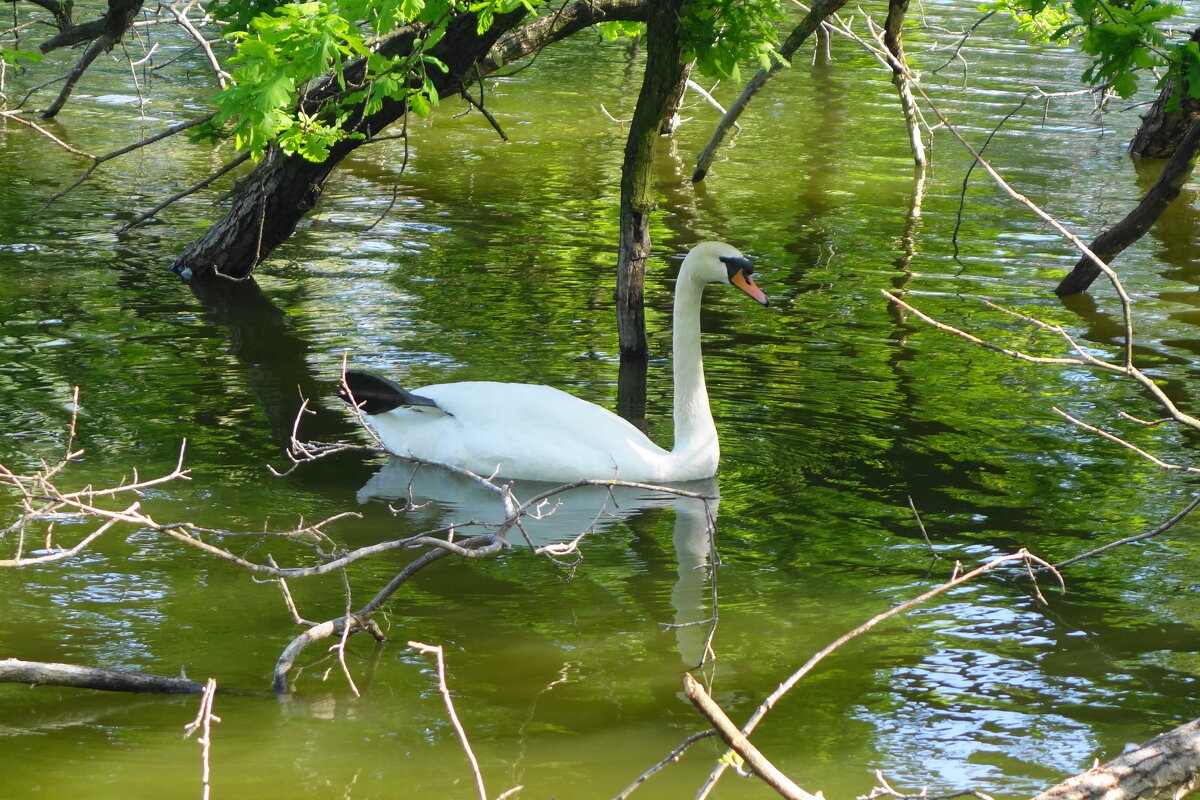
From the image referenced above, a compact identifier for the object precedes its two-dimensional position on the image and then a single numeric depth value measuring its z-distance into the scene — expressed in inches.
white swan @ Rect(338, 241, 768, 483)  612.1
